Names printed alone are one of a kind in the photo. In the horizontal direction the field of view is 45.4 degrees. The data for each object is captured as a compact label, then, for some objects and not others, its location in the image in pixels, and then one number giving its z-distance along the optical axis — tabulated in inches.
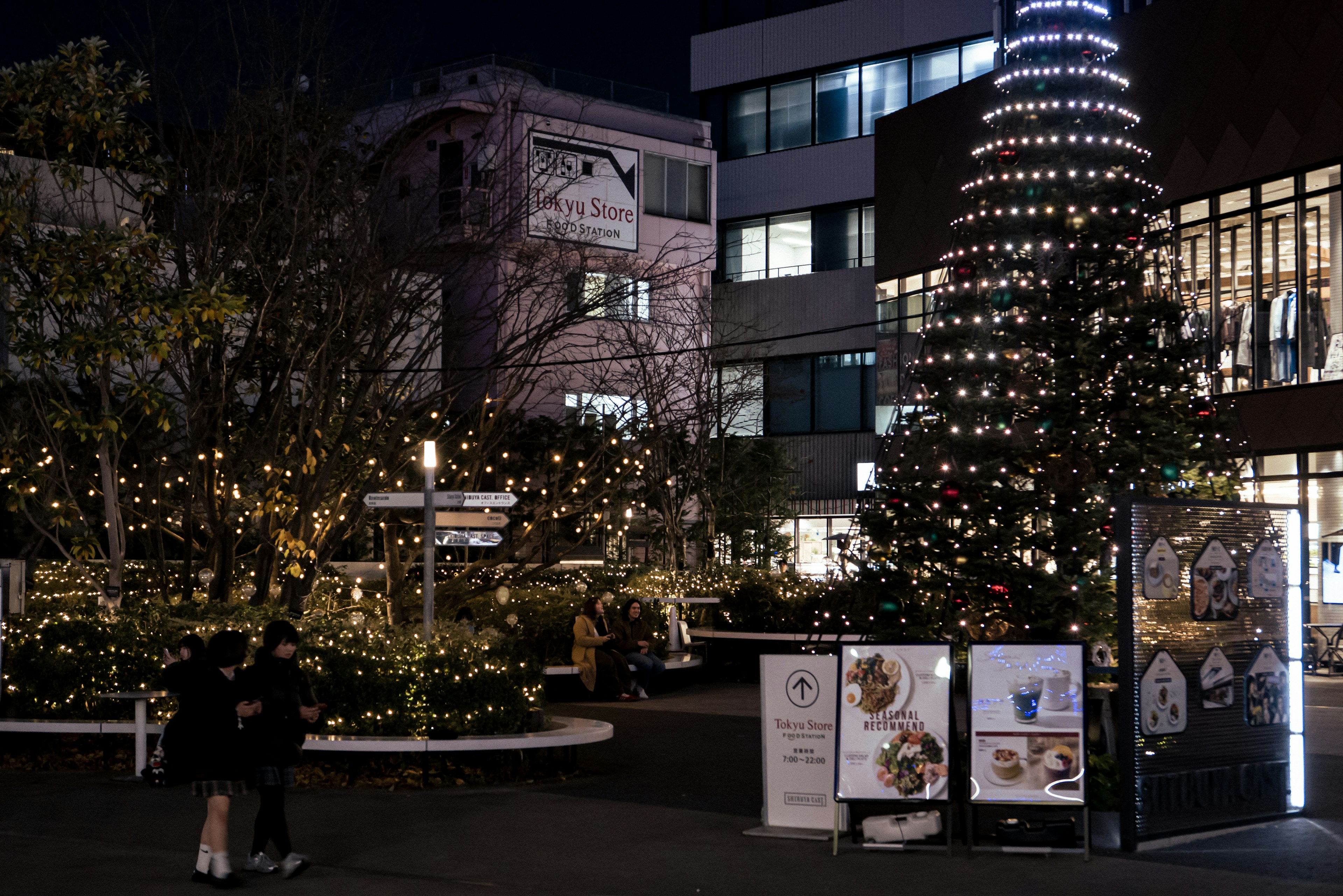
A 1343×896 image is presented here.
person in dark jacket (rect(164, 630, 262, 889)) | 351.6
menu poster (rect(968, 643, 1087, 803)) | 386.0
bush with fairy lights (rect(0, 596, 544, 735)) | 516.7
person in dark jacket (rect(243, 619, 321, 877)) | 364.8
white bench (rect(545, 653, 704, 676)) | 799.1
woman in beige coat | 798.5
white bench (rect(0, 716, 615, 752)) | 501.7
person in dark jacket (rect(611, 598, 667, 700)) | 830.5
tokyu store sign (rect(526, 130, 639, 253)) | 1567.4
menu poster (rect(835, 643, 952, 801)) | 391.5
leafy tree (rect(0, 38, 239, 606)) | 470.9
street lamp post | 543.2
